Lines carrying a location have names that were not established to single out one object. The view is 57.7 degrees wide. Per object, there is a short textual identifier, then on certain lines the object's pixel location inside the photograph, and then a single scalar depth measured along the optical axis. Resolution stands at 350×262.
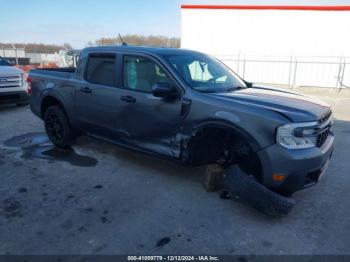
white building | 16.48
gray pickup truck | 3.29
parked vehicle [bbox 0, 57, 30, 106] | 8.87
